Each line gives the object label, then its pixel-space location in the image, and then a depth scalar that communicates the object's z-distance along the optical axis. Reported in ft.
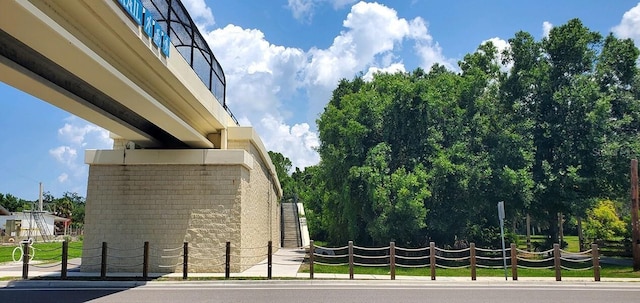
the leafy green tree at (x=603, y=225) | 110.01
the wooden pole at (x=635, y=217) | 60.59
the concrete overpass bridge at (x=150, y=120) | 28.02
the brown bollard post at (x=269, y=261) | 47.47
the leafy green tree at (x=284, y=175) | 200.64
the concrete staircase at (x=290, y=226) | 127.03
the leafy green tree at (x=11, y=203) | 252.21
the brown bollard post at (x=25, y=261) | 45.46
